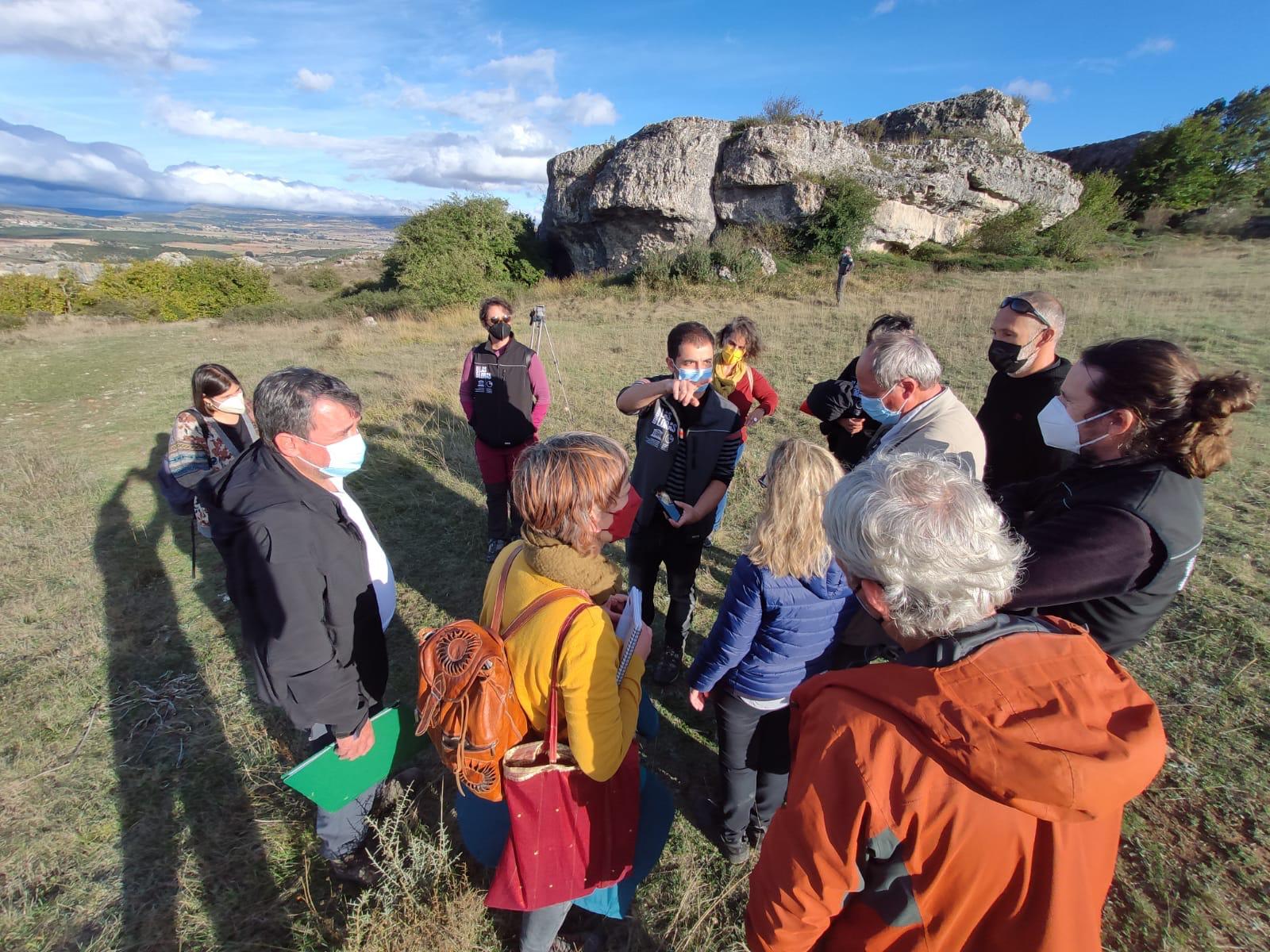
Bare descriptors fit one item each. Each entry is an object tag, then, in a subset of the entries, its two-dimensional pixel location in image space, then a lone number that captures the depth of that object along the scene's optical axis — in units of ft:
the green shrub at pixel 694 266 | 59.47
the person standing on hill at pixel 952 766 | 2.46
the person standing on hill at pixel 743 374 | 13.37
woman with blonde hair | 5.82
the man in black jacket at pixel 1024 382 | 8.83
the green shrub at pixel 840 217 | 59.11
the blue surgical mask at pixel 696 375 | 8.80
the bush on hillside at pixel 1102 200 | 69.56
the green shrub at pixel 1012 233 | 62.64
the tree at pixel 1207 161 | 75.72
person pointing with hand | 8.88
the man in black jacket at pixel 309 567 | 5.43
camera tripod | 18.60
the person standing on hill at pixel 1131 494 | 4.70
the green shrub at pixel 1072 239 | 61.71
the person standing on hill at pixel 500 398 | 13.39
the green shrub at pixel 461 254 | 66.49
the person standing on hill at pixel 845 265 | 46.26
